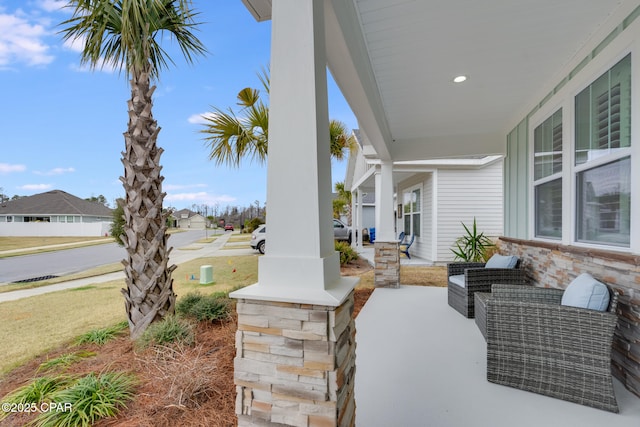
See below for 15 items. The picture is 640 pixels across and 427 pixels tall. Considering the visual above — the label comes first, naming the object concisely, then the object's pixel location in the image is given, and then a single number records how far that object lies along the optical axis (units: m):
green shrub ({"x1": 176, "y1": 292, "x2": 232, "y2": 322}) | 3.61
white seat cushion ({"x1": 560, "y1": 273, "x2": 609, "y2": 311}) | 1.98
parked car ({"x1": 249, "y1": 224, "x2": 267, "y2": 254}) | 10.96
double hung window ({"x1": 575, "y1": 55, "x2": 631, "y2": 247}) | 2.16
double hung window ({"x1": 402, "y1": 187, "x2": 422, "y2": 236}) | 9.50
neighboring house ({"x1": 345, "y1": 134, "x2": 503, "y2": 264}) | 7.87
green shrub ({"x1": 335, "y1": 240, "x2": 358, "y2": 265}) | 8.15
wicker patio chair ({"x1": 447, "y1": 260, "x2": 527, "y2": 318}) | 3.60
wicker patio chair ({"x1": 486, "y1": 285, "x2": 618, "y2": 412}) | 1.86
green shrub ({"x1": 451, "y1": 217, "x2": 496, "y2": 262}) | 7.12
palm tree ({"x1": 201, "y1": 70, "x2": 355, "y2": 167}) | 4.14
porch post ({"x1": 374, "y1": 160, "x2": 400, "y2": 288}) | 5.44
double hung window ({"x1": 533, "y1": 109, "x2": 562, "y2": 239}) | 3.23
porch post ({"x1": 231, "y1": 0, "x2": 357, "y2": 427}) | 1.08
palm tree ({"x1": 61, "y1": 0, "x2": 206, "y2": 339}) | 3.11
